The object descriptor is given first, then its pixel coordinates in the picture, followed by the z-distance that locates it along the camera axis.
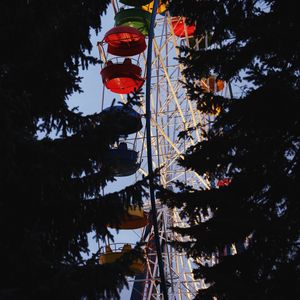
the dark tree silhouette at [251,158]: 7.14
